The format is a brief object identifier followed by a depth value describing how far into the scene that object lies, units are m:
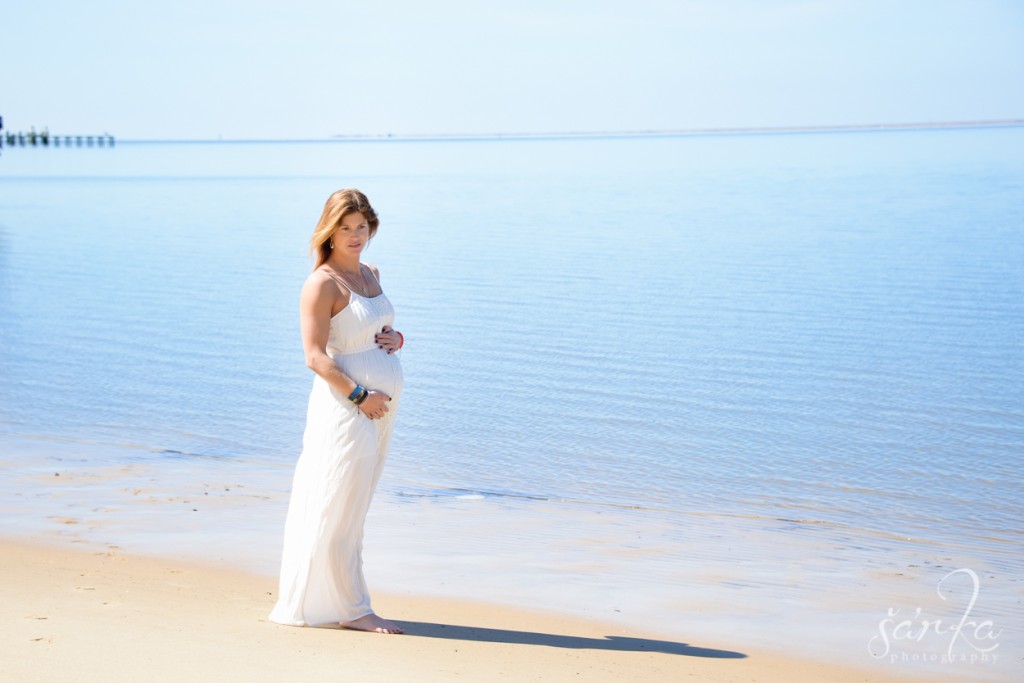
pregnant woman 5.36
